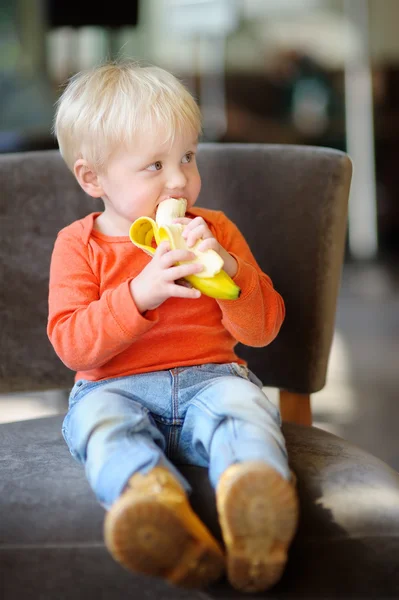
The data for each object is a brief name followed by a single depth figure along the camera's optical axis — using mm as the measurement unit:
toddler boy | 1164
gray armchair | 1380
